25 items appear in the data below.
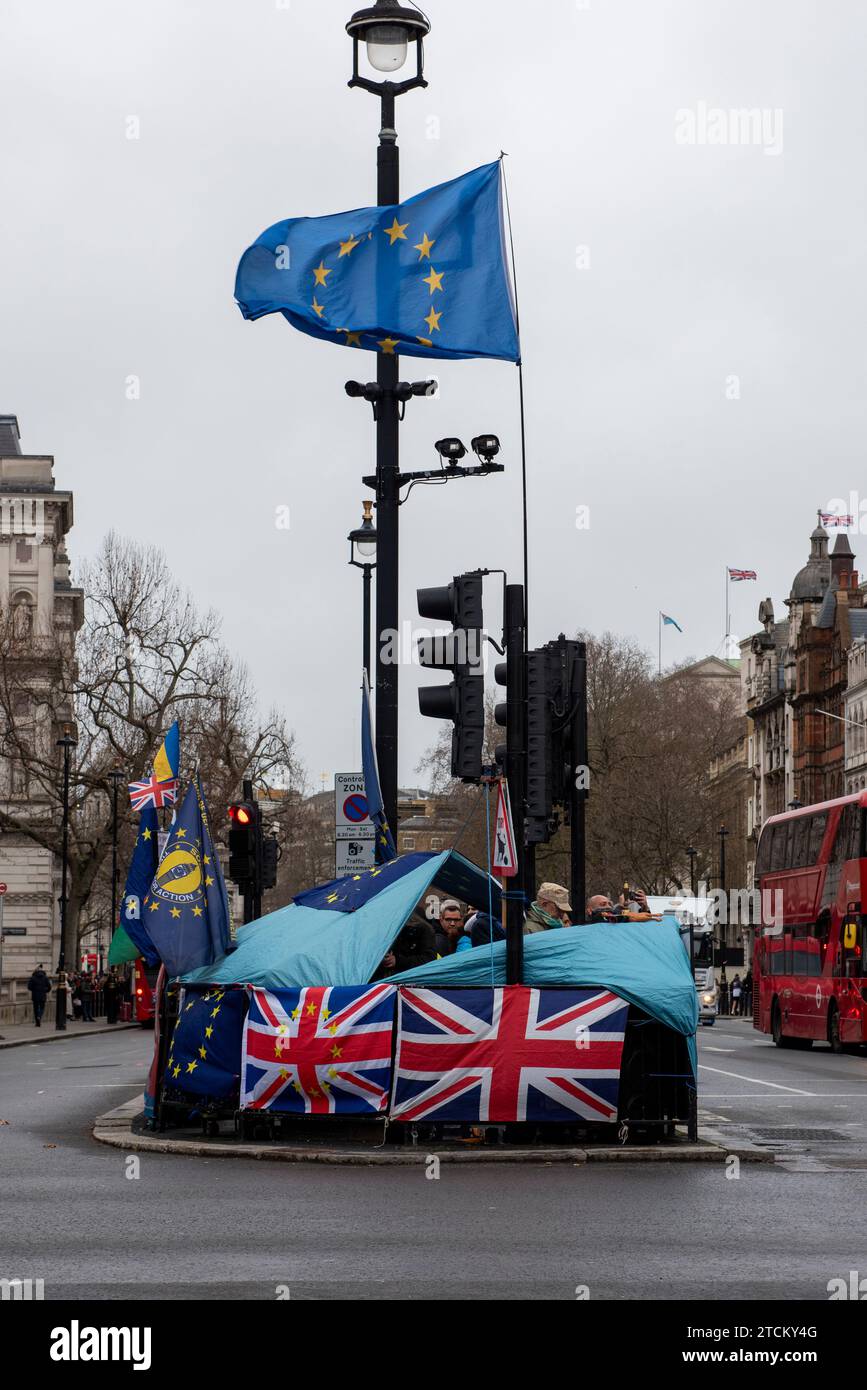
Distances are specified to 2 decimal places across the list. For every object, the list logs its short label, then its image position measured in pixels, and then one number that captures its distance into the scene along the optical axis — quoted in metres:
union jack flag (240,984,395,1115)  16.03
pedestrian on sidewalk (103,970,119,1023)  67.12
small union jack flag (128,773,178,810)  20.33
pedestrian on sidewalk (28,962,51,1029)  58.16
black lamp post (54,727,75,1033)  54.34
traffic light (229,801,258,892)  22.77
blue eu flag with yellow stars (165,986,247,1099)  16.81
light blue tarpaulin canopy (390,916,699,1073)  15.87
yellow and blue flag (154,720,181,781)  20.03
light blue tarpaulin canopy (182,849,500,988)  16.66
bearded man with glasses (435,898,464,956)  19.09
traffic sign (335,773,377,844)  23.70
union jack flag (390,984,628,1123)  15.74
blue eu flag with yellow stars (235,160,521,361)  17.66
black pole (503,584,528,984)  15.66
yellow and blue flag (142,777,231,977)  17.81
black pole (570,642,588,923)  16.78
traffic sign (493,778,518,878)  15.48
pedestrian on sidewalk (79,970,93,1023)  66.75
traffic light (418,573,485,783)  15.17
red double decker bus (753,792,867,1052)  35.12
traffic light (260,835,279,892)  25.38
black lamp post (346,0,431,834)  16.89
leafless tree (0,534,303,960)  65.19
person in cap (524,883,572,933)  18.45
